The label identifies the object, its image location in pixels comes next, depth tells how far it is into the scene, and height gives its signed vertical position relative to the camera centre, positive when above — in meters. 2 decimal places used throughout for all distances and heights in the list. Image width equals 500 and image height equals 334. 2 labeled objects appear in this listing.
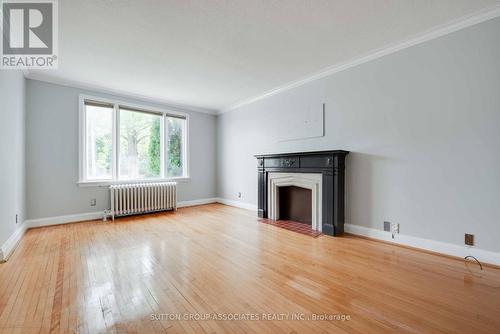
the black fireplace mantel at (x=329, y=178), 3.19 -0.17
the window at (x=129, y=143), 4.29 +0.54
